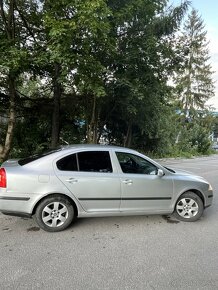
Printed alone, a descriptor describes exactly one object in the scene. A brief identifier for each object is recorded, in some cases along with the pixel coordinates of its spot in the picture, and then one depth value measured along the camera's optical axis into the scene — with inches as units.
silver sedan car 153.0
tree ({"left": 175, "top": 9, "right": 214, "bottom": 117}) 1182.9
